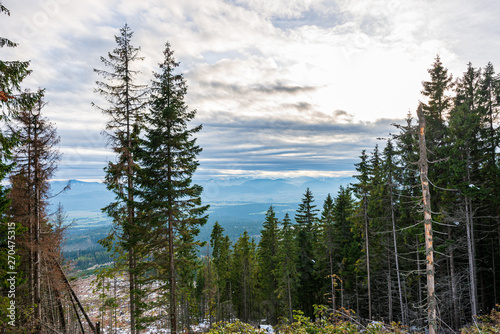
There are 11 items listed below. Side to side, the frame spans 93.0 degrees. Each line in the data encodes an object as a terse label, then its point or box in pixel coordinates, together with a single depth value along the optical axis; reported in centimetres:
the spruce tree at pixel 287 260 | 2578
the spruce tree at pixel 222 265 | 3412
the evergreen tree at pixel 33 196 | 1163
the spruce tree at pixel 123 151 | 1271
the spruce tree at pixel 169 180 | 1228
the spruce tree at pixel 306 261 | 2903
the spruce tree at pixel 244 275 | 3438
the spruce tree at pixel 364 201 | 2078
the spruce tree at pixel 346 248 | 2500
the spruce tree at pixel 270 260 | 3050
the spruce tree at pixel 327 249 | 2569
